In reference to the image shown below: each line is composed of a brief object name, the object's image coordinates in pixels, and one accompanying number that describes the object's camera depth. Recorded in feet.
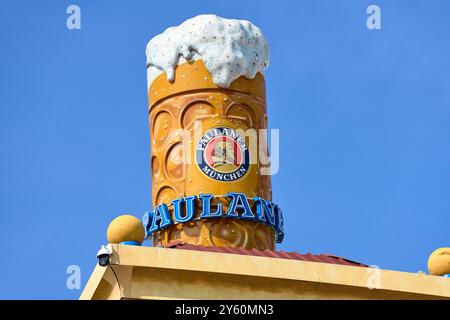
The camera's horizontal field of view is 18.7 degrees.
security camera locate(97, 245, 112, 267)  83.25
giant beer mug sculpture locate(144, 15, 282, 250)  110.01
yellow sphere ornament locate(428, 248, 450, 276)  91.20
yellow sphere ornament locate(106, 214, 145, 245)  85.92
